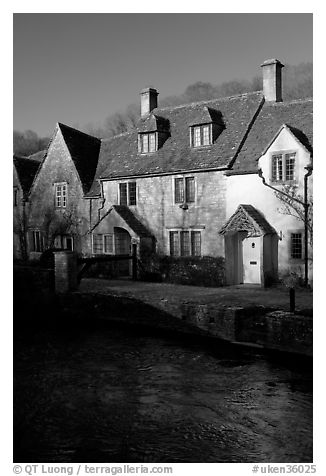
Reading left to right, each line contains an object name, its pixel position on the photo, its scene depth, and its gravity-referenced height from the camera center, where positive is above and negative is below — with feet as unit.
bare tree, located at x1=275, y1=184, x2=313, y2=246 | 48.19 +4.73
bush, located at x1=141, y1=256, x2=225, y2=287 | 53.78 -2.96
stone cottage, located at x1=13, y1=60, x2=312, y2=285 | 50.44 +8.32
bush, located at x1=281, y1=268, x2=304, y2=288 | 48.80 -3.70
